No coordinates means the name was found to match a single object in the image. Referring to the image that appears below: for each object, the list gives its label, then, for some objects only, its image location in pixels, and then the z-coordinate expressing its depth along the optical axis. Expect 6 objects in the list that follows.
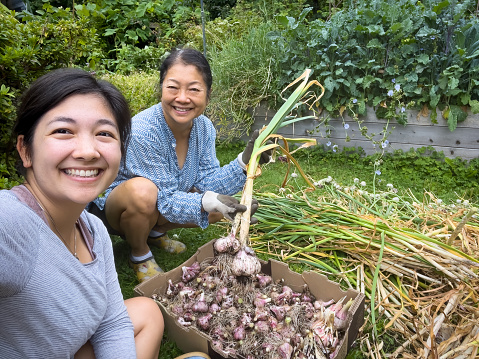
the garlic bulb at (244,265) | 1.47
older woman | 1.79
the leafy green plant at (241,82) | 3.99
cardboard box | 1.35
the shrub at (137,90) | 3.12
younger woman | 0.85
